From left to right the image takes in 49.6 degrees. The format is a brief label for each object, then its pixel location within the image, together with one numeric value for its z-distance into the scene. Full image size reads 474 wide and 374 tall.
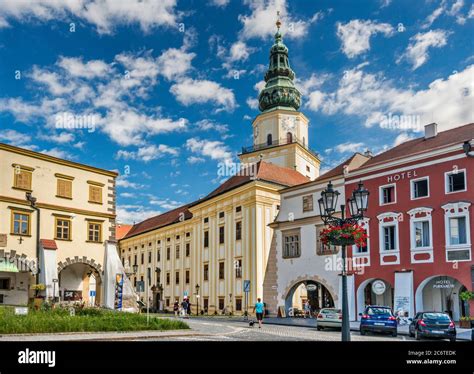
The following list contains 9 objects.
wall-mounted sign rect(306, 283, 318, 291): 36.36
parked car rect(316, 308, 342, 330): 25.45
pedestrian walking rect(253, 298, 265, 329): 26.42
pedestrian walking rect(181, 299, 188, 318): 40.94
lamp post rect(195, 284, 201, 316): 50.62
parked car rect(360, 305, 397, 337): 21.91
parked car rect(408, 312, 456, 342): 18.42
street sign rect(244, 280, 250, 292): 36.82
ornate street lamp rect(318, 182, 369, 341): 13.19
